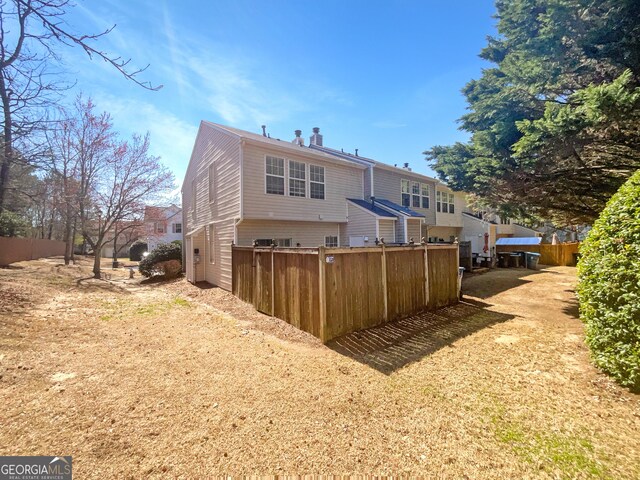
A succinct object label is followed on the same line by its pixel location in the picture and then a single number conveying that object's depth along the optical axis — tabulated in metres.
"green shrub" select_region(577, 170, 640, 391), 3.57
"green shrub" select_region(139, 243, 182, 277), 16.08
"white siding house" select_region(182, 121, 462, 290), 11.28
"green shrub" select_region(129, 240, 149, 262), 32.69
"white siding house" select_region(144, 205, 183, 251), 21.81
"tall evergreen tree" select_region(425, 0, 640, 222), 5.97
